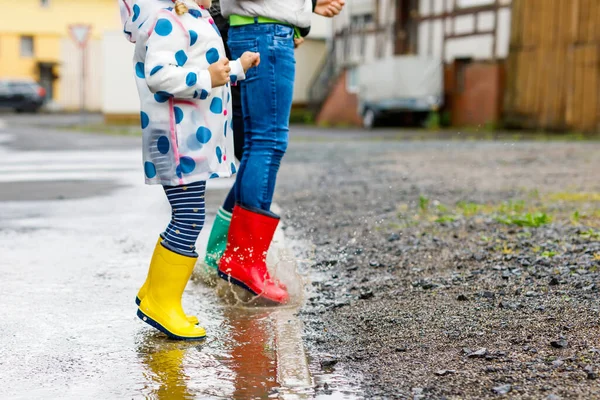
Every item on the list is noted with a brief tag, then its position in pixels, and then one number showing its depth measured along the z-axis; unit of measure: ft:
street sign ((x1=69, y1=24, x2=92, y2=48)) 85.39
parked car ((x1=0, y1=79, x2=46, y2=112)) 135.17
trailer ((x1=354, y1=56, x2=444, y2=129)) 84.12
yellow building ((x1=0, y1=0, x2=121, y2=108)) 164.14
